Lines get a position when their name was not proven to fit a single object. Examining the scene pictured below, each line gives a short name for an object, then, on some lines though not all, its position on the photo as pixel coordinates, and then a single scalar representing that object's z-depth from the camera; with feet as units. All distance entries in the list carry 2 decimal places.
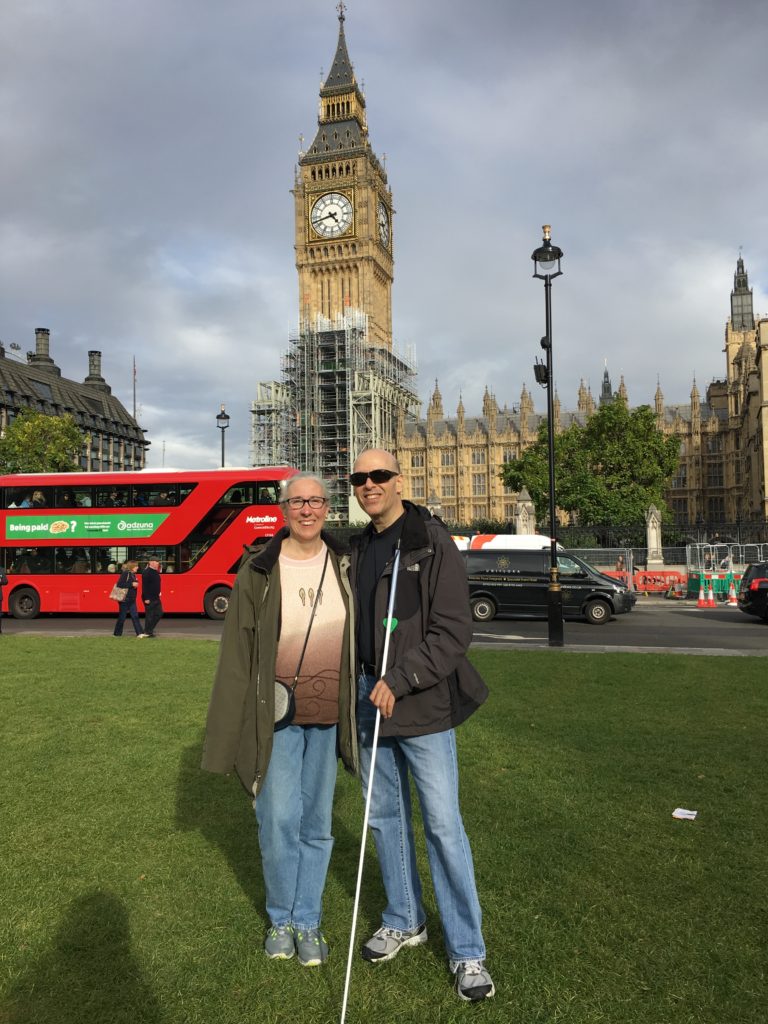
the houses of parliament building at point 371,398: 269.44
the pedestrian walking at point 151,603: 55.06
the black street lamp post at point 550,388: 47.29
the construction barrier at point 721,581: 90.33
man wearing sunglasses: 10.50
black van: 66.39
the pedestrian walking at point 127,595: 53.93
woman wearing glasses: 11.14
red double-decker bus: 67.51
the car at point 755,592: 63.98
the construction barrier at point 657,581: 105.91
